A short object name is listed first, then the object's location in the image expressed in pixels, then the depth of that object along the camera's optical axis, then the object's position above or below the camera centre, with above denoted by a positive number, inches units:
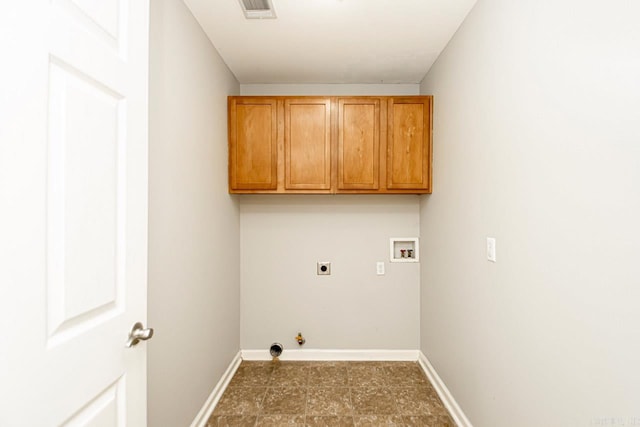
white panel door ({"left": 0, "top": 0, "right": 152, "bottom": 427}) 25.5 +0.3
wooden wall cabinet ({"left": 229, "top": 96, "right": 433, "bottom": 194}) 107.5 +23.1
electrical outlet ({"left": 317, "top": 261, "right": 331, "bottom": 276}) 121.8 -20.3
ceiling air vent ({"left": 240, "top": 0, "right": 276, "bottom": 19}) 72.9 +47.1
